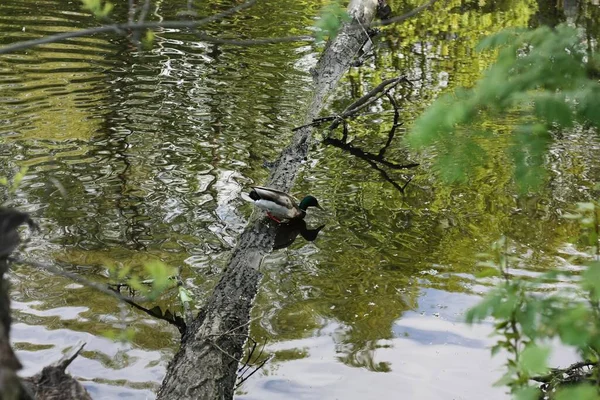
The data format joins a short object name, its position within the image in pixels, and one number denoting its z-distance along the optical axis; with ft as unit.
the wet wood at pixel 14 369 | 11.29
